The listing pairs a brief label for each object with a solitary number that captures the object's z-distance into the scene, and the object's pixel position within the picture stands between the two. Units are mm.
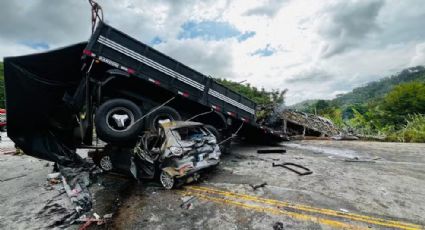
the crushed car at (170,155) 4938
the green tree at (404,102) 34281
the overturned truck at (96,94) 5902
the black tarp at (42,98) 5751
